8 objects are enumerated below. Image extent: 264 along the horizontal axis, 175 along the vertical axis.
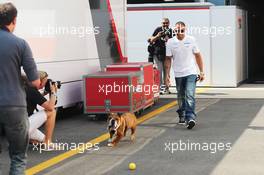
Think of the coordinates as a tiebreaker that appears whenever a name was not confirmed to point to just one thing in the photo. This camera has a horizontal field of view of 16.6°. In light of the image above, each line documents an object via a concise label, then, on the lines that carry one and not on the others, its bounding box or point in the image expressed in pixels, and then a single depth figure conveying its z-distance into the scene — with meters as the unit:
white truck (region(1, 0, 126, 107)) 14.08
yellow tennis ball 10.14
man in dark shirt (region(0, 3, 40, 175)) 7.59
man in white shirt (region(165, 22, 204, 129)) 14.49
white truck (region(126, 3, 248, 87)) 24.51
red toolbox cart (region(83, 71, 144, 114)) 15.63
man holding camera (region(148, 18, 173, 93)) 22.25
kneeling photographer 11.78
